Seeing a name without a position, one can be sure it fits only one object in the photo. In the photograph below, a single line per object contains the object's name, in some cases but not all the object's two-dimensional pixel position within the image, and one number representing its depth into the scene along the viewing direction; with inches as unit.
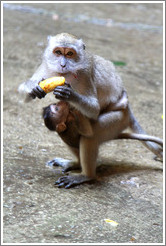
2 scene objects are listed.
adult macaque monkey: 353.1
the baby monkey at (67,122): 397.1
